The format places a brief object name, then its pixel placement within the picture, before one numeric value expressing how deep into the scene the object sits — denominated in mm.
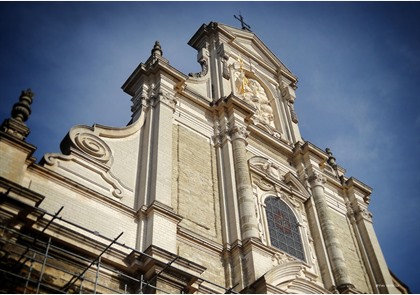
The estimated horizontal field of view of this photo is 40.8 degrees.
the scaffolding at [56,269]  8836
